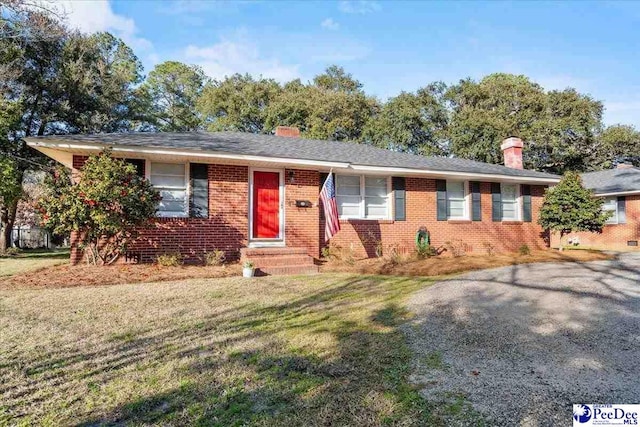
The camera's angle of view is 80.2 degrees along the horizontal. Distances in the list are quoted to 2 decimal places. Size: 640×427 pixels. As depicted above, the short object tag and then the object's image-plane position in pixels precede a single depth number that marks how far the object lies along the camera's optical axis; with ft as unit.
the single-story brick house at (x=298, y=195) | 29.76
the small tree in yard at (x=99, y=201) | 24.63
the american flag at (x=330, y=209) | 32.94
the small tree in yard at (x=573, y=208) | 40.37
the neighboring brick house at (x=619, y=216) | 55.36
